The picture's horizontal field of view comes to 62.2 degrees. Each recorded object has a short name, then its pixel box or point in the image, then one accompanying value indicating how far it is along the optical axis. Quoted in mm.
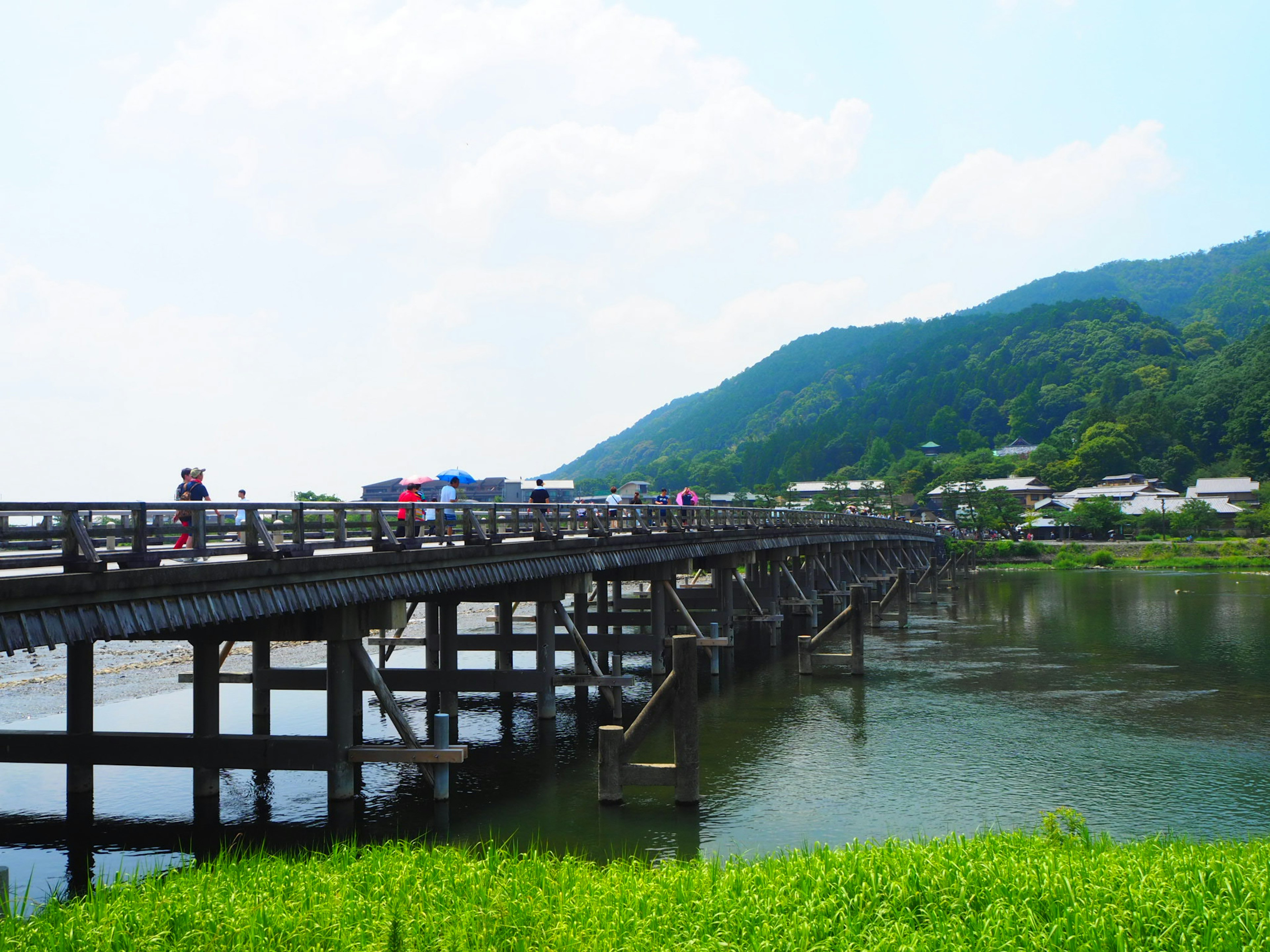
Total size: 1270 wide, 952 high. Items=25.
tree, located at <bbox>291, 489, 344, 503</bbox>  66500
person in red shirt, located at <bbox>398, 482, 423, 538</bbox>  16922
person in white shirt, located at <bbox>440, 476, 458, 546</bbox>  18531
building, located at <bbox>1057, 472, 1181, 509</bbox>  119812
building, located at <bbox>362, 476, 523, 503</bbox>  40025
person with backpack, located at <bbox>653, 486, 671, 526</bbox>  30016
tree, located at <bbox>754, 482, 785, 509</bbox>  128375
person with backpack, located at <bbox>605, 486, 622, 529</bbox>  26062
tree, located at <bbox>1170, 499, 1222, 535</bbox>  103375
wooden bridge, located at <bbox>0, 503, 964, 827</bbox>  10852
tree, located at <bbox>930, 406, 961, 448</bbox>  186875
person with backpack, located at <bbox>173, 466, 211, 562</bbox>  15211
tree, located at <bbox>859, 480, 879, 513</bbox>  126312
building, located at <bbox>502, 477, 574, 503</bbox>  70000
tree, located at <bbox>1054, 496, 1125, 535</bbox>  108125
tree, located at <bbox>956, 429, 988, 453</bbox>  175250
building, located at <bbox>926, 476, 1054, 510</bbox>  129000
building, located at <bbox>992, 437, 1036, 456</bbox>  163125
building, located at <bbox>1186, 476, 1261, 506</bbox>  111562
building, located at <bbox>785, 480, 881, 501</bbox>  141125
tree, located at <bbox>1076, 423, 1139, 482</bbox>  135125
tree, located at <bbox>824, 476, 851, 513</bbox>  126000
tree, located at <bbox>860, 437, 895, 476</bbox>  175750
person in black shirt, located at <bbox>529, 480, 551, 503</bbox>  24359
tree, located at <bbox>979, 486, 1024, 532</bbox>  113312
